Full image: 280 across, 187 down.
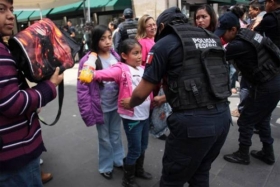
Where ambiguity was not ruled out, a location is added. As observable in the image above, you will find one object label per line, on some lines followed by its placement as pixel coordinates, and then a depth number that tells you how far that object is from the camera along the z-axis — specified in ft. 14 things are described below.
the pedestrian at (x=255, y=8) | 16.97
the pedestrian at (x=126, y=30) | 15.77
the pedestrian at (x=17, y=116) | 4.00
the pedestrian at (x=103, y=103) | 7.54
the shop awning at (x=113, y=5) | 38.01
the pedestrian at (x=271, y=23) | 10.00
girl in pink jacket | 7.19
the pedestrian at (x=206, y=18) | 9.29
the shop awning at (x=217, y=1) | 44.70
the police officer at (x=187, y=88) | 5.16
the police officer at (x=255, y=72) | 7.95
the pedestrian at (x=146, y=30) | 11.48
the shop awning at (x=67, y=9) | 44.11
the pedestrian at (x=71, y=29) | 34.25
